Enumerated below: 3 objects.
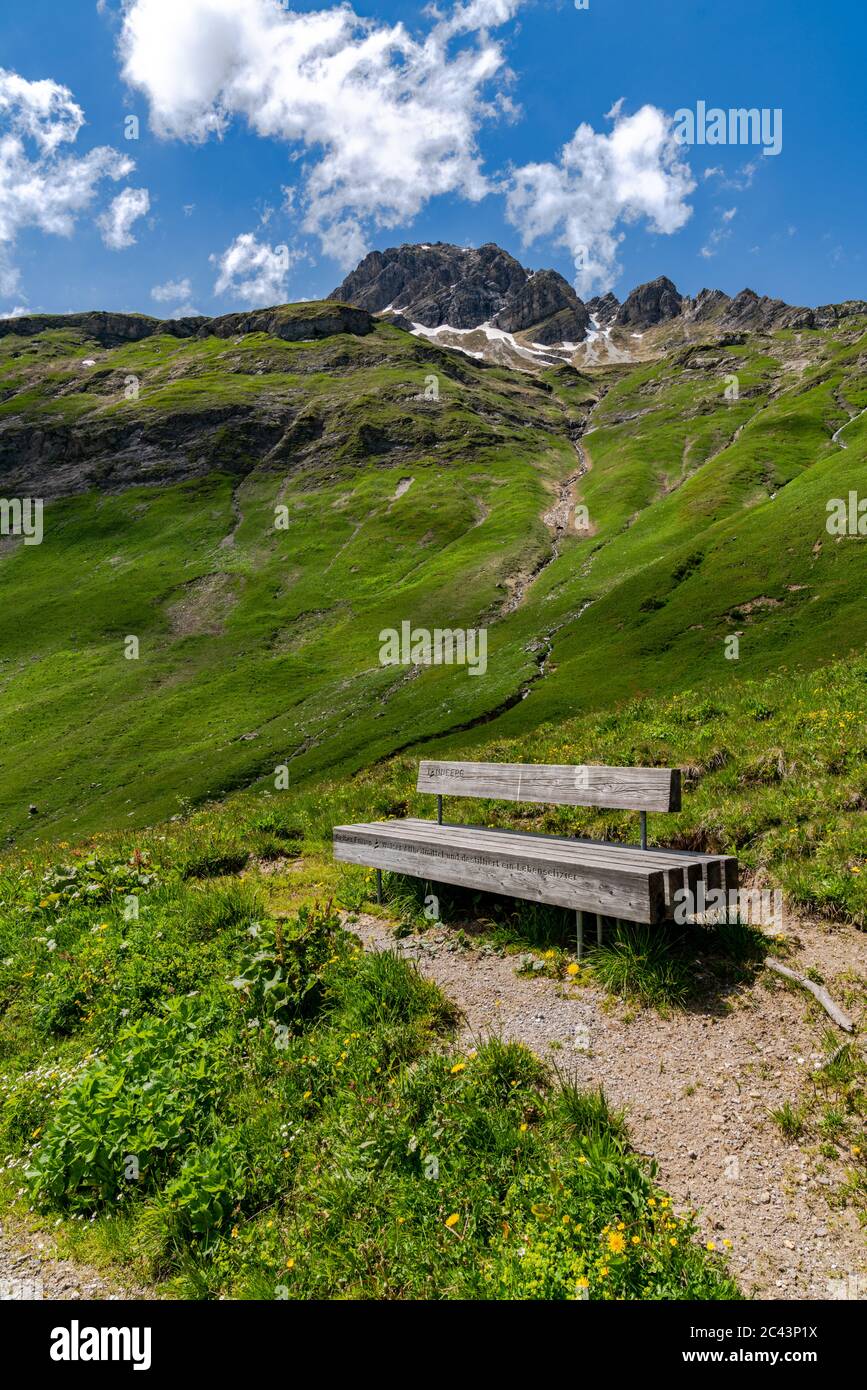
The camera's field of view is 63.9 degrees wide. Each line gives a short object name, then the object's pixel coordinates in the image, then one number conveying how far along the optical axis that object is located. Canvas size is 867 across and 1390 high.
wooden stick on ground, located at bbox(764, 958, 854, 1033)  6.27
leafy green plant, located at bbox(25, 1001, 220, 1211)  5.94
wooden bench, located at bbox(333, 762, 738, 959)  7.25
